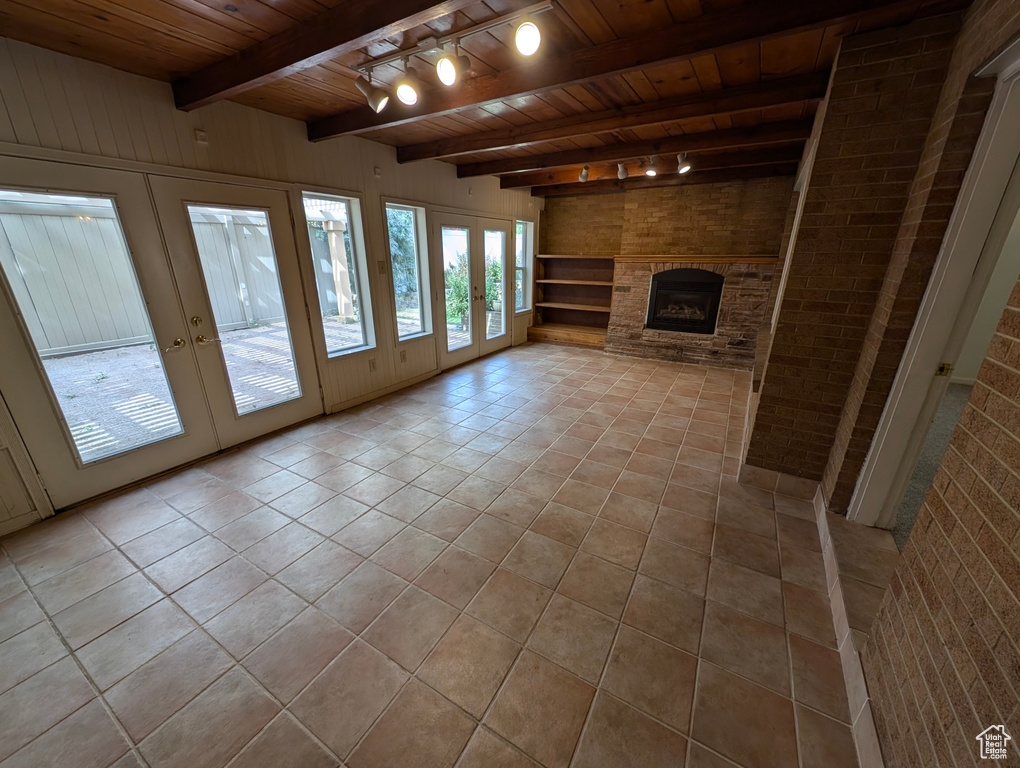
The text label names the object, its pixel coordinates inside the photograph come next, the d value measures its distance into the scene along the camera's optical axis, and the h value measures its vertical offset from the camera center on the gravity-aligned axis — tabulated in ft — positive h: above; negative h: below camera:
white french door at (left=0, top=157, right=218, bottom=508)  7.09 -1.58
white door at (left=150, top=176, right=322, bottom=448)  9.00 -1.20
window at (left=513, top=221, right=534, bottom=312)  21.71 -0.31
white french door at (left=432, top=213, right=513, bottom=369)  16.56 -1.31
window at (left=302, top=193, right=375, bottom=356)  11.86 -0.40
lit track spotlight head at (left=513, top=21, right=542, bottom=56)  5.65 +3.16
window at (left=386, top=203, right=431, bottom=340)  14.26 -0.39
